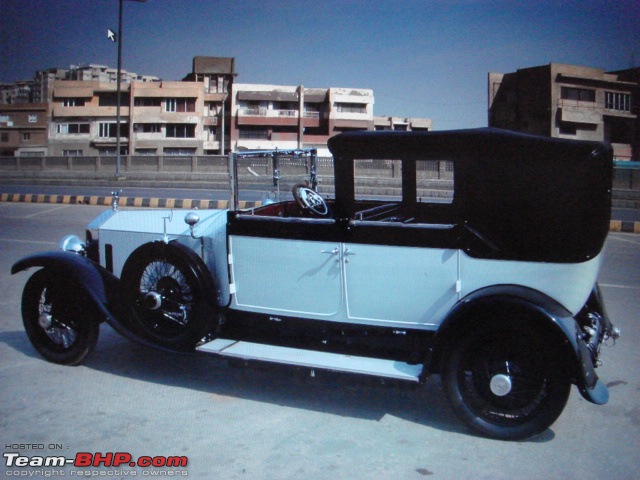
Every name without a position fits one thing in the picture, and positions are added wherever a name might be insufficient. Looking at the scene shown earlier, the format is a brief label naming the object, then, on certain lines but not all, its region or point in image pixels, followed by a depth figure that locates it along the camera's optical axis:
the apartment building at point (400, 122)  72.50
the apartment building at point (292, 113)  63.91
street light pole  32.78
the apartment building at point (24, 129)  64.50
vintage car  3.72
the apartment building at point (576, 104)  50.72
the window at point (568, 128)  51.22
